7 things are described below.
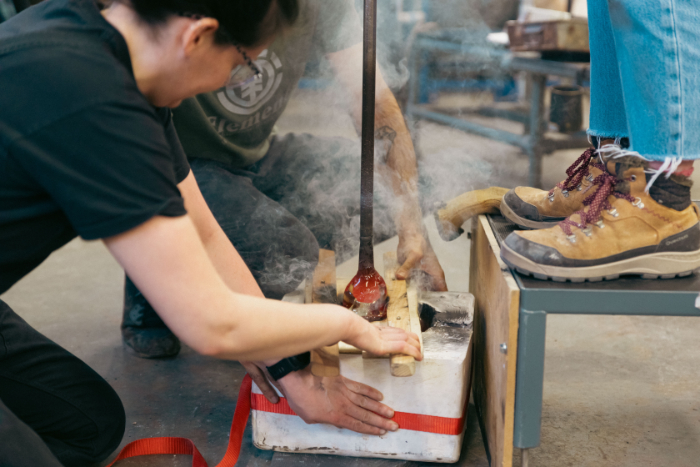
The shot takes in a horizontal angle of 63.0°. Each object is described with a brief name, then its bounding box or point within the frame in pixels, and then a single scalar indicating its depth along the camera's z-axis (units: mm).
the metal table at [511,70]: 3373
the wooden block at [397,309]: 1049
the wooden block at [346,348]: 1102
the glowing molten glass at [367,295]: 1239
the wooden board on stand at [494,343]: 987
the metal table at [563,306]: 962
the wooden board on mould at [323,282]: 1321
